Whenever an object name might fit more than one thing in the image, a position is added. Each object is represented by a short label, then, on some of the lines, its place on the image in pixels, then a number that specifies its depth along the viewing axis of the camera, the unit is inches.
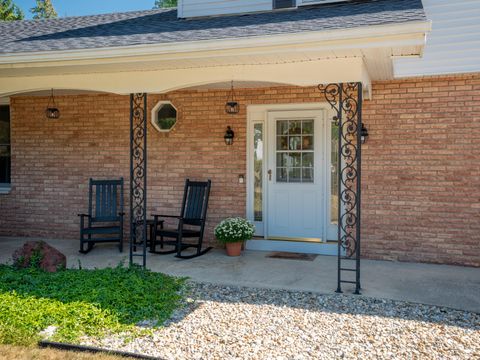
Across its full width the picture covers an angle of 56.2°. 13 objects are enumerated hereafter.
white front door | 279.0
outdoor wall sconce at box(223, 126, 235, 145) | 286.8
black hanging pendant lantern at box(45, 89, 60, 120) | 307.0
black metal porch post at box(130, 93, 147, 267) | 226.4
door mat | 262.2
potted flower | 263.6
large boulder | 217.3
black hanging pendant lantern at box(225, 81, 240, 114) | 267.5
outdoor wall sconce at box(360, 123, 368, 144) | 258.6
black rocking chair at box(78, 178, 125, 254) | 279.9
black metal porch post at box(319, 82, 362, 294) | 190.2
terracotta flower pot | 268.1
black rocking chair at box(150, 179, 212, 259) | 269.1
